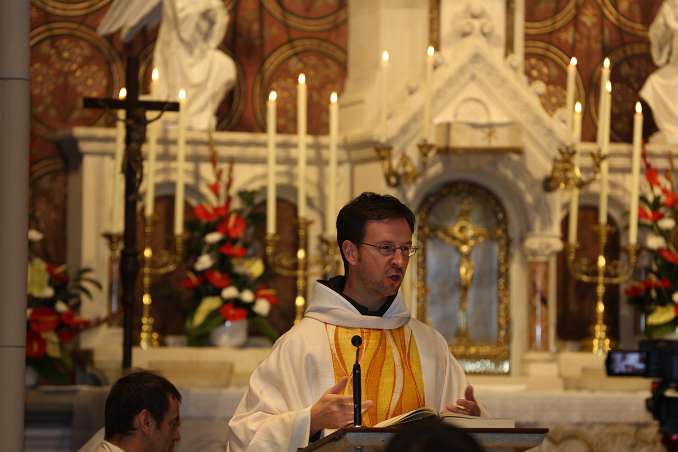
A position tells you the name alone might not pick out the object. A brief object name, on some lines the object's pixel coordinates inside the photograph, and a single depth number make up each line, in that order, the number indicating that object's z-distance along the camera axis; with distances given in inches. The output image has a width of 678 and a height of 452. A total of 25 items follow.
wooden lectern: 349.4
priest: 412.5
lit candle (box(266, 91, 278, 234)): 679.7
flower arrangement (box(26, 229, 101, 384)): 663.1
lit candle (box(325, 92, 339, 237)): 679.1
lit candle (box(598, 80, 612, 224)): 685.9
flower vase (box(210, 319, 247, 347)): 695.7
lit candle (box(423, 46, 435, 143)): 685.3
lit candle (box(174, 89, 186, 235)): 663.1
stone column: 413.4
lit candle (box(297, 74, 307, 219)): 682.2
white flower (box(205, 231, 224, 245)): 683.7
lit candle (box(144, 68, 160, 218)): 664.8
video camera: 449.1
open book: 370.0
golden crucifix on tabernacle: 727.1
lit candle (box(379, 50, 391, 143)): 685.3
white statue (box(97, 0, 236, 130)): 738.8
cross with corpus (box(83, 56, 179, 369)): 602.2
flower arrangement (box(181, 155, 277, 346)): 686.5
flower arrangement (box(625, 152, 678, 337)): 705.0
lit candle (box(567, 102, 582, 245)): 689.6
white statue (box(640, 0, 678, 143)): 771.4
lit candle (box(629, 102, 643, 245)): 684.1
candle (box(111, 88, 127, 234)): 666.8
